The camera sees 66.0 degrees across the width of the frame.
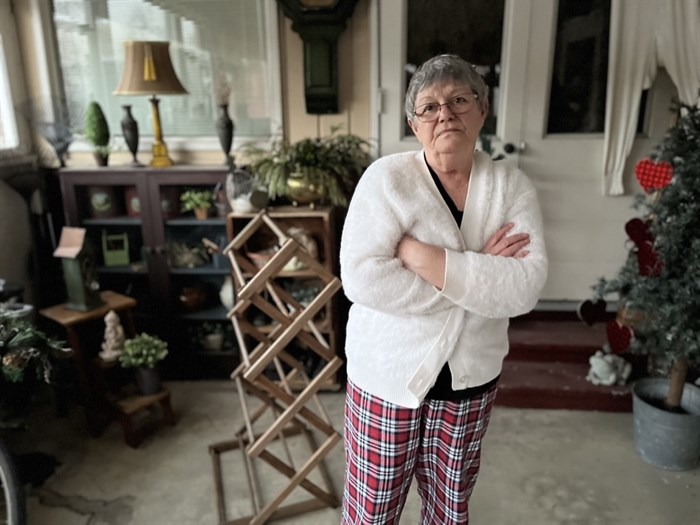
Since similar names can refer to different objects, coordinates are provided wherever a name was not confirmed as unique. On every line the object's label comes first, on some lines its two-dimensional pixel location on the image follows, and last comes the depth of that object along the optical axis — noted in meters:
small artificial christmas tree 1.96
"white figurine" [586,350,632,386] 2.62
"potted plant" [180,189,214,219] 2.81
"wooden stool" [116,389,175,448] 2.38
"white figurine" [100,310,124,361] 2.49
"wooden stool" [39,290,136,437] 2.41
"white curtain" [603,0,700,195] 2.52
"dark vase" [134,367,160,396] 2.50
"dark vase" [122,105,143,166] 2.74
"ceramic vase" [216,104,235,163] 2.71
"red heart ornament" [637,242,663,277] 2.11
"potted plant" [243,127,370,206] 2.58
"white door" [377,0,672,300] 2.67
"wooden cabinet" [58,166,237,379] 2.76
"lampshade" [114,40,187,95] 2.54
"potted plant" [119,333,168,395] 2.46
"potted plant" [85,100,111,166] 2.75
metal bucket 2.16
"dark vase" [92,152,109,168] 2.82
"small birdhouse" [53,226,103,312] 2.46
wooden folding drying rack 1.64
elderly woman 1.13
